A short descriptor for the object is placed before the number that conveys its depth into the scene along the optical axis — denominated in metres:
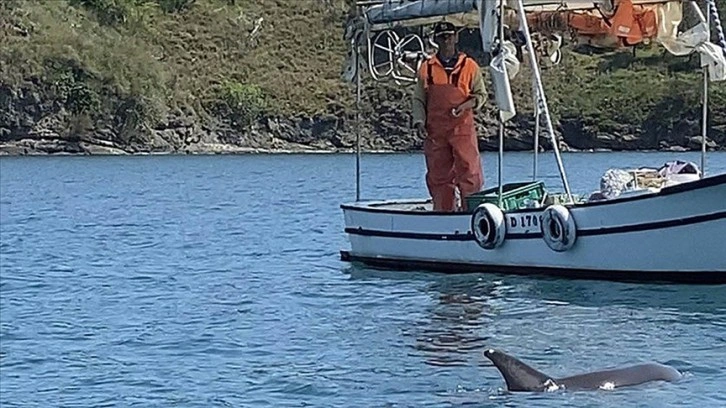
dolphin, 13.15
